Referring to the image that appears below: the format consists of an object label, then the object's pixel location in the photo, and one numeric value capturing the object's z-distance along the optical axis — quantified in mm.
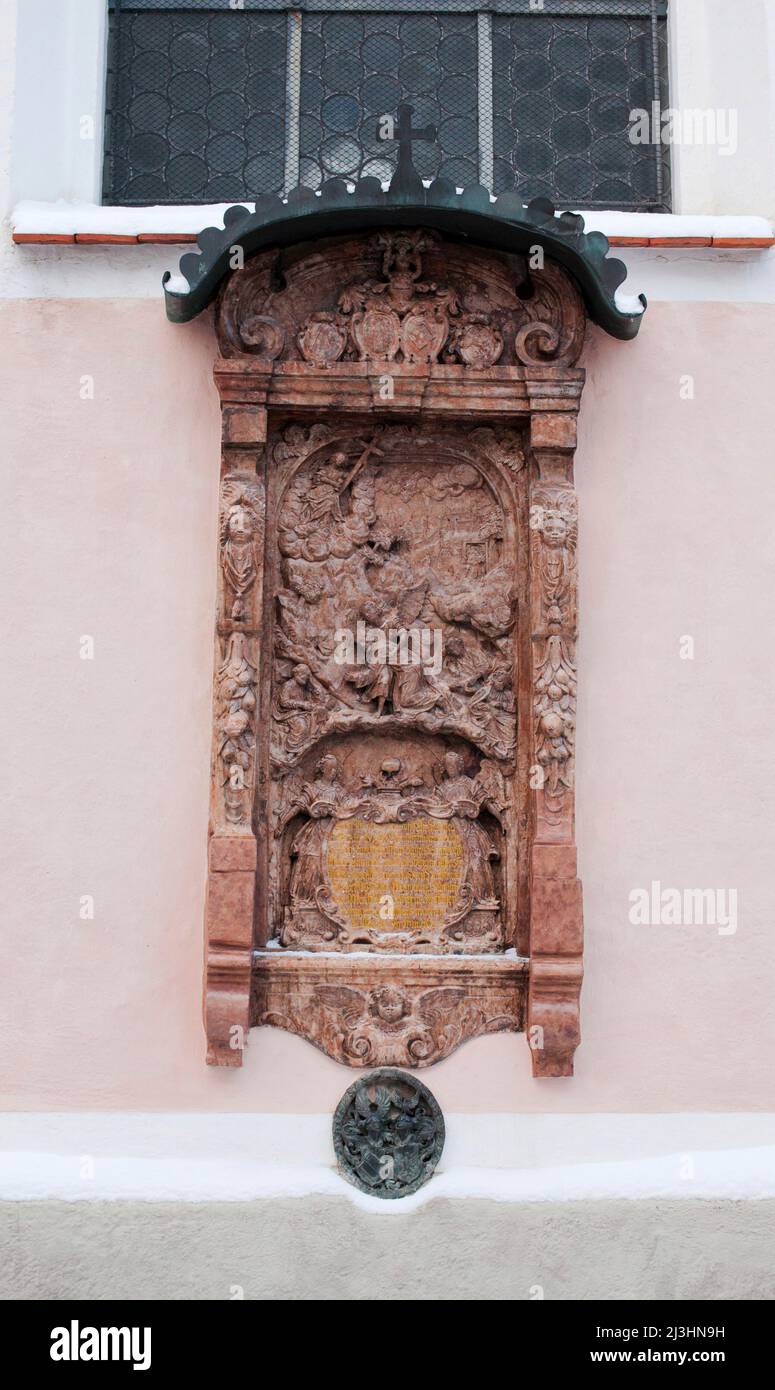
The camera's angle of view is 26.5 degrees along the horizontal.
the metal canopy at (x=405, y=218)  5895
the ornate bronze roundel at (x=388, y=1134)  5844
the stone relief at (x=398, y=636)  5965
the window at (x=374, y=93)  6922
